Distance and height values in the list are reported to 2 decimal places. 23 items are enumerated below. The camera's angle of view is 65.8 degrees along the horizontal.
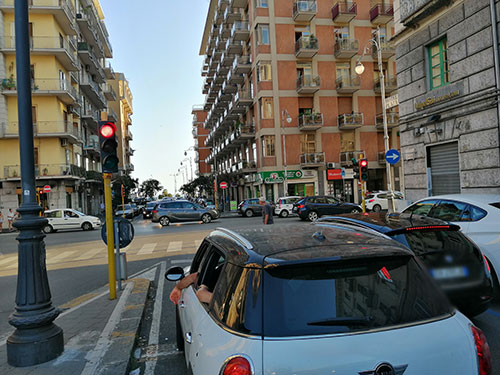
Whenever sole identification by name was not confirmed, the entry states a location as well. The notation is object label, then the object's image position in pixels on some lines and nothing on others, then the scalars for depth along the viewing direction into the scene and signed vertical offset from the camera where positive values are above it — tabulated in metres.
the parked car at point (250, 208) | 31.48 -1.11
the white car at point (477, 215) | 5.47 -0.50
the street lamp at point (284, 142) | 35.78 +4.74
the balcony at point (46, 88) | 32.34 +9.95
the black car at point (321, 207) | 23.61 -0.98
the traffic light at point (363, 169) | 17.92 +0.95
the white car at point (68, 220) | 25.77 -1.18
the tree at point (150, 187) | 113.50 +3.59
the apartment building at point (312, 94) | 36.56 +9.61
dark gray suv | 26.22 -1.03
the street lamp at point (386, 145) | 16.91 +2.25
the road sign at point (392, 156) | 15.39 +1.28
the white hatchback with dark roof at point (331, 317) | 1.80 -0.65
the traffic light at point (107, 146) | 6.39 +0.91
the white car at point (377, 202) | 29.66 -1.03
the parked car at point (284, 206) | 28.86 -0.96
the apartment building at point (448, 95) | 11.62 +3.05
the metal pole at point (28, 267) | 4.02 -0.67
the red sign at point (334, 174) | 37.26 +1.61
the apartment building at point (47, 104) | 32.62 +8.81
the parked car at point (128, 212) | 34.88 -1.09
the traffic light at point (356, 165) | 18.58 +1.22
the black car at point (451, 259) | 4.07 -0.79
